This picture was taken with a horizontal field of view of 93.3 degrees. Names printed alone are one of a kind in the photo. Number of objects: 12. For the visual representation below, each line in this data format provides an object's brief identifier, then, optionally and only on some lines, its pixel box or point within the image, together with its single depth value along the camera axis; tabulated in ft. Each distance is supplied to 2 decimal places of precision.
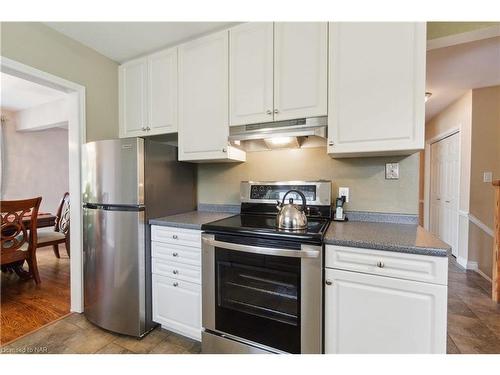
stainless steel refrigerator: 5.41
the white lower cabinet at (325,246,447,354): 3.49
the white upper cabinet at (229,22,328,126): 4.97
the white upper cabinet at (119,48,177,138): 6.57
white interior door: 11.32
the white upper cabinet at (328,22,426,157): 4.33
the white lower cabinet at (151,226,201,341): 5.18
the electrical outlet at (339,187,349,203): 5.83
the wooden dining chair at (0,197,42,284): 7.37
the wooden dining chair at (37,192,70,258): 9.31
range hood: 4.99
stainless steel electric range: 4.00
